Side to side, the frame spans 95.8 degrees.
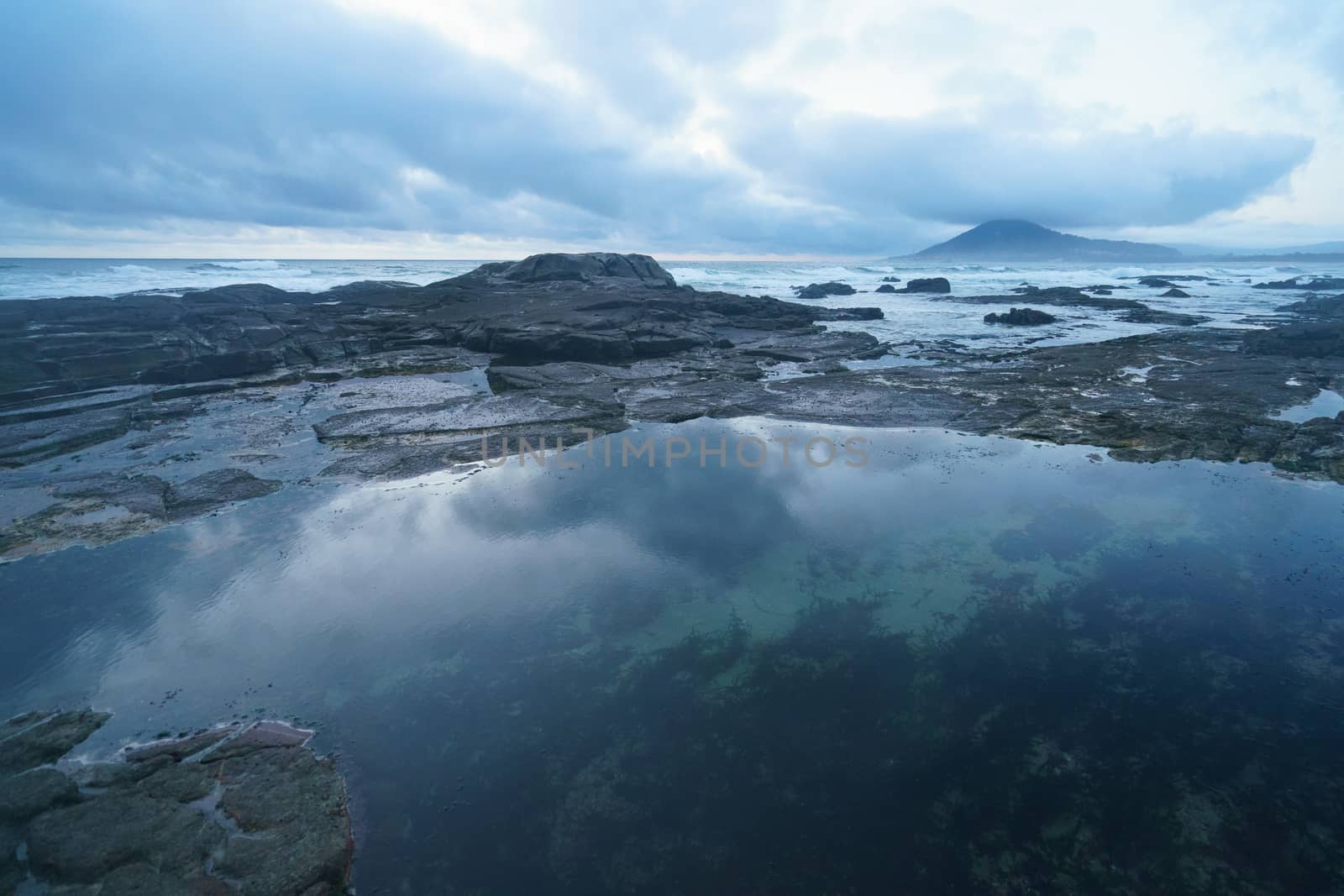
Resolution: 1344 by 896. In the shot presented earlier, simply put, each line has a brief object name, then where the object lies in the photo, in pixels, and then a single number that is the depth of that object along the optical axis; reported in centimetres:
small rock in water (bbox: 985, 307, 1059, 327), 3518
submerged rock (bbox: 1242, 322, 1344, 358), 2220
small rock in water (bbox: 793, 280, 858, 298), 5700
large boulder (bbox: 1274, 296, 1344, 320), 3477
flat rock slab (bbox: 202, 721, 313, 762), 530
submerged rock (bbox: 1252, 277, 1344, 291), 6197
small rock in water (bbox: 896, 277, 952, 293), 6309
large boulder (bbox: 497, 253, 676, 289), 5212
